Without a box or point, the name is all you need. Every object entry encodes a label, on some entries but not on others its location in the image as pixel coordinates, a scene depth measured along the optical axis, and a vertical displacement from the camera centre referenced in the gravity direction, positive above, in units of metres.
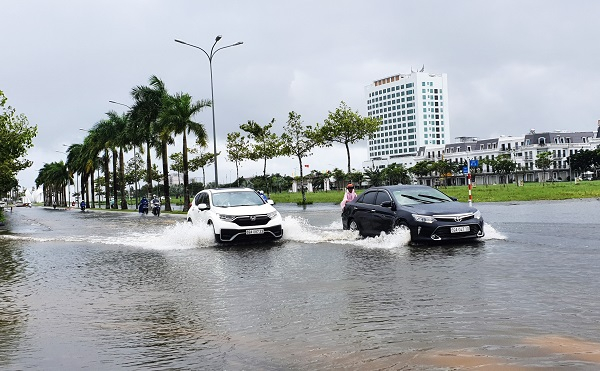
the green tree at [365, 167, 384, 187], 104.96 +1.24
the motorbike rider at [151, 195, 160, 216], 45.78 -0.98
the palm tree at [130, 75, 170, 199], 53.56 +7.57
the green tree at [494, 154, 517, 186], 122.38 +2.86
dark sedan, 13.80 -0.73
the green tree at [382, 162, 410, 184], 142.75 +2.25
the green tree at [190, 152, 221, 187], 82.31 +4.03
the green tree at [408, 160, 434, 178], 143.88 +3.37
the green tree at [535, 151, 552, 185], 114.49 +3.35
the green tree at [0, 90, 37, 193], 40.97 +4.03
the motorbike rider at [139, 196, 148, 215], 49.09 -1.01
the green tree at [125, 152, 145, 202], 96.89 +4.04
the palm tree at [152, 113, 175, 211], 48.12 +4.20
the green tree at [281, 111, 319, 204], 56.84 +4.44
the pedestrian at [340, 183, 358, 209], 20.91 -0.29
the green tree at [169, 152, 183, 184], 85.50 +4.49
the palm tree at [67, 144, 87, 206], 84.38 +5.10
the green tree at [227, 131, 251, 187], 66.75 +4.46
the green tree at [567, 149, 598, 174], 133.12 +3.56
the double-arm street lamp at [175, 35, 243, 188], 41.04 +6.84
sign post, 33.72 +0.98
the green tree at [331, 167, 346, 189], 128.29 +2.67
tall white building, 184.38 +7.38
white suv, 15.84 -0.67
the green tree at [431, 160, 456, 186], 137.88 +3.32
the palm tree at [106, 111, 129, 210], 61.61 +6.47
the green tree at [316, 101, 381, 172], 55.00 +5.21
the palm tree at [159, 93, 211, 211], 47.88 +5.71
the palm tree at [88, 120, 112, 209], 66.25 +6.43
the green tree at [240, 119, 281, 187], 62.07 +5.13
